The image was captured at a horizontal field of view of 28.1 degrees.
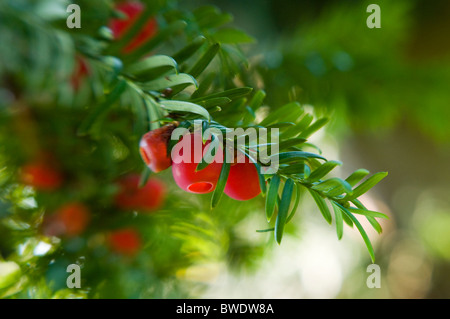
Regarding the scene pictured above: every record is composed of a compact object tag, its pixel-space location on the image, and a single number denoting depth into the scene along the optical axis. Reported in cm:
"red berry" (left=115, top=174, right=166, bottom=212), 23
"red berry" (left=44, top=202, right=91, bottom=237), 23
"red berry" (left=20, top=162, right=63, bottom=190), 23
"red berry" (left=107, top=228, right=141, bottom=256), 23
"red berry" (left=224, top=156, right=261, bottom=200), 17
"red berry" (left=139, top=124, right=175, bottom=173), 17
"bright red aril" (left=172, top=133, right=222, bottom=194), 17
